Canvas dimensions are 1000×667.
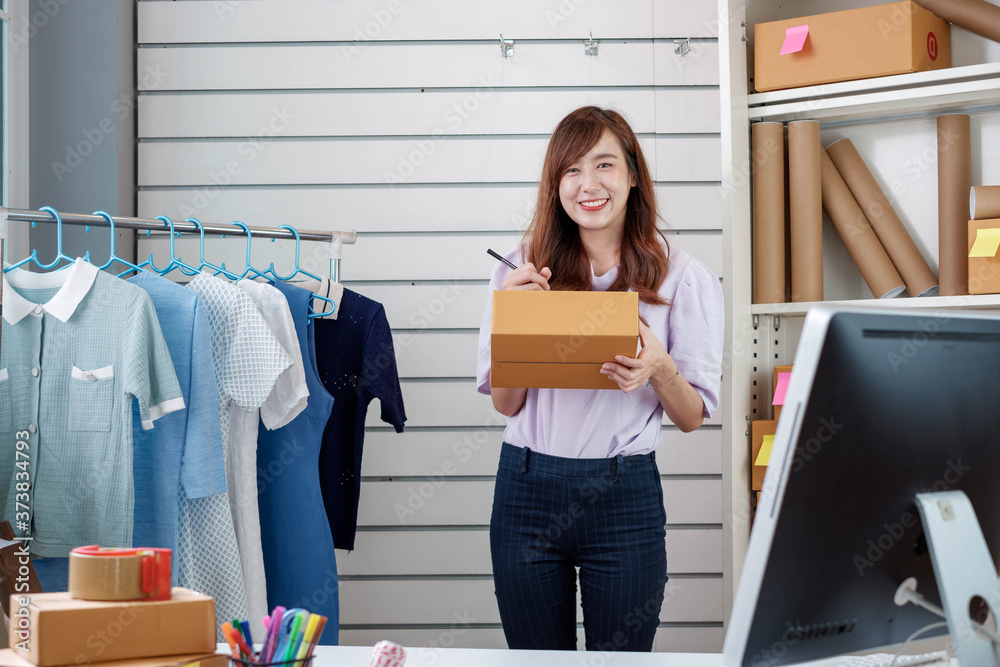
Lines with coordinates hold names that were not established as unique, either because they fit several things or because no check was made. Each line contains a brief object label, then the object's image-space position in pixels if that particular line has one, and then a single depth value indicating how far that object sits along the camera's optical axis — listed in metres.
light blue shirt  1.83
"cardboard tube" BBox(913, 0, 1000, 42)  2.09
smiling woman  1.68
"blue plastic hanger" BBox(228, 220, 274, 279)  2.13
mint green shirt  1.75
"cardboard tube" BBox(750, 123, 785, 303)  2.19
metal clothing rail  1.79
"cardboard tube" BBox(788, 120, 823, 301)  2.17
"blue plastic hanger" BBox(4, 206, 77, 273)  1.81
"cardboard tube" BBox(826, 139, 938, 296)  2.15
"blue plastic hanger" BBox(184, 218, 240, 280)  2.05
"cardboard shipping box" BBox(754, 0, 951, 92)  2.03
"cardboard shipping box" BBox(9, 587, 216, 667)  0.81
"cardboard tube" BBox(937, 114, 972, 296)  2.07
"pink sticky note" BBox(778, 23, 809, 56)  2.10
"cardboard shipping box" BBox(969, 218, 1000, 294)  1.96
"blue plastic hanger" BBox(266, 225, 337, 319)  2.19
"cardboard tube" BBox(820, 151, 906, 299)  2.17
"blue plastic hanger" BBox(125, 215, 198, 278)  2.00
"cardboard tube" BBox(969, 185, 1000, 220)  1.97
